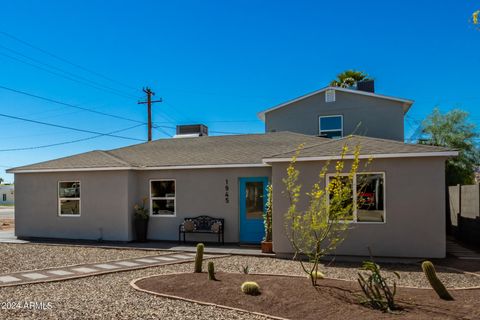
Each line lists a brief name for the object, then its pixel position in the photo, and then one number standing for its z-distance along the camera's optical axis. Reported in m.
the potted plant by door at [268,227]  11.18
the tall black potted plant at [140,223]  13.81
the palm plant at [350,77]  28.28
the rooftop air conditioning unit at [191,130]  20.37
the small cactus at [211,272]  7.27
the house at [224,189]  9.86
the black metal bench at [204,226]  13.03
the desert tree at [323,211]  6.66
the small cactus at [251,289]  6.32
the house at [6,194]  65.88
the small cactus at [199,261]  7.99
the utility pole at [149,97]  26.91
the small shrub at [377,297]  5.46
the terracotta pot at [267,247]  11.17
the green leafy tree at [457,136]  22.02
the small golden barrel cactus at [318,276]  6.92
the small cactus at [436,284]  5.77
